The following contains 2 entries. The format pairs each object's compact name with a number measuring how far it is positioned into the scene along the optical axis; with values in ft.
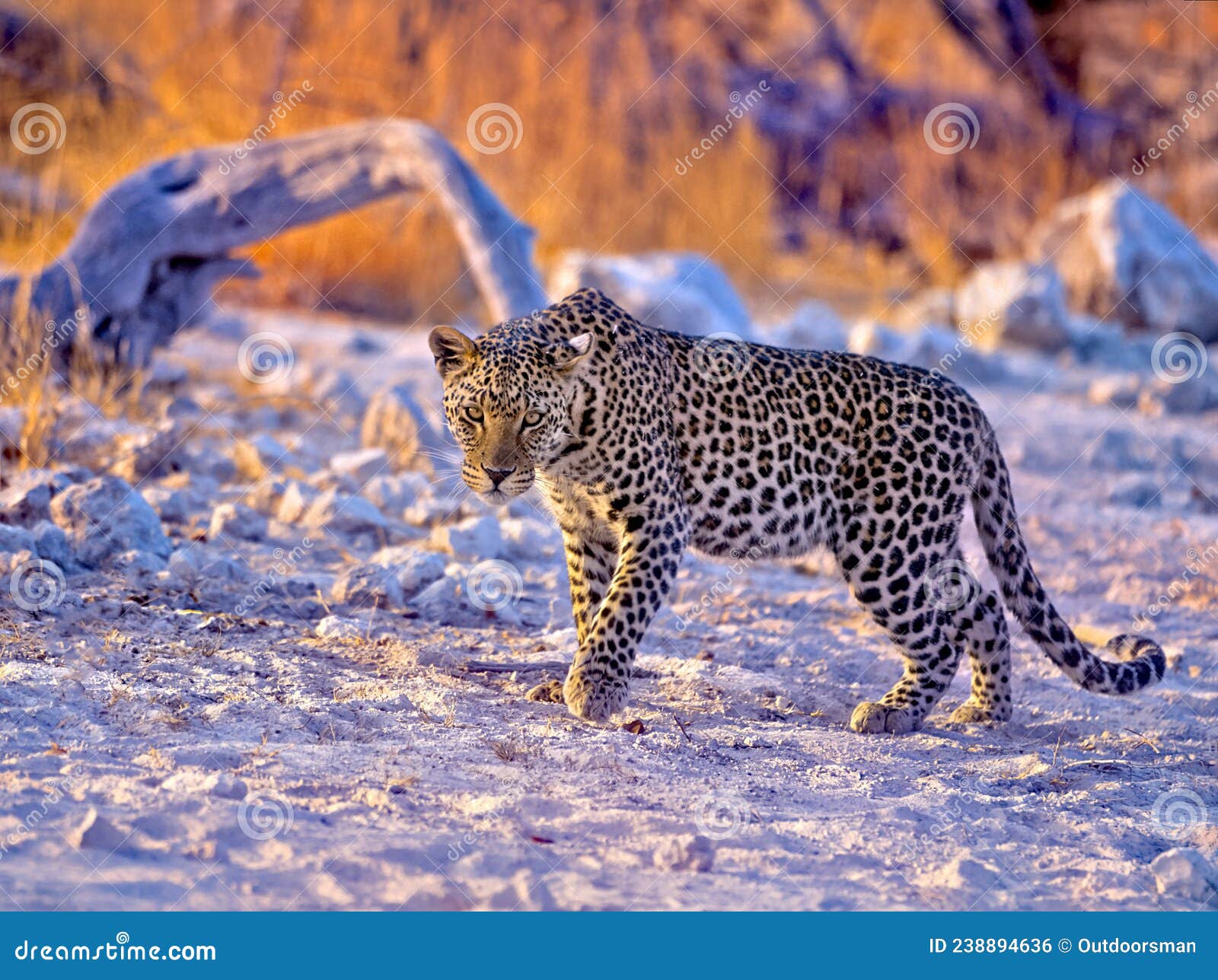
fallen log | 61.82
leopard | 40.60
